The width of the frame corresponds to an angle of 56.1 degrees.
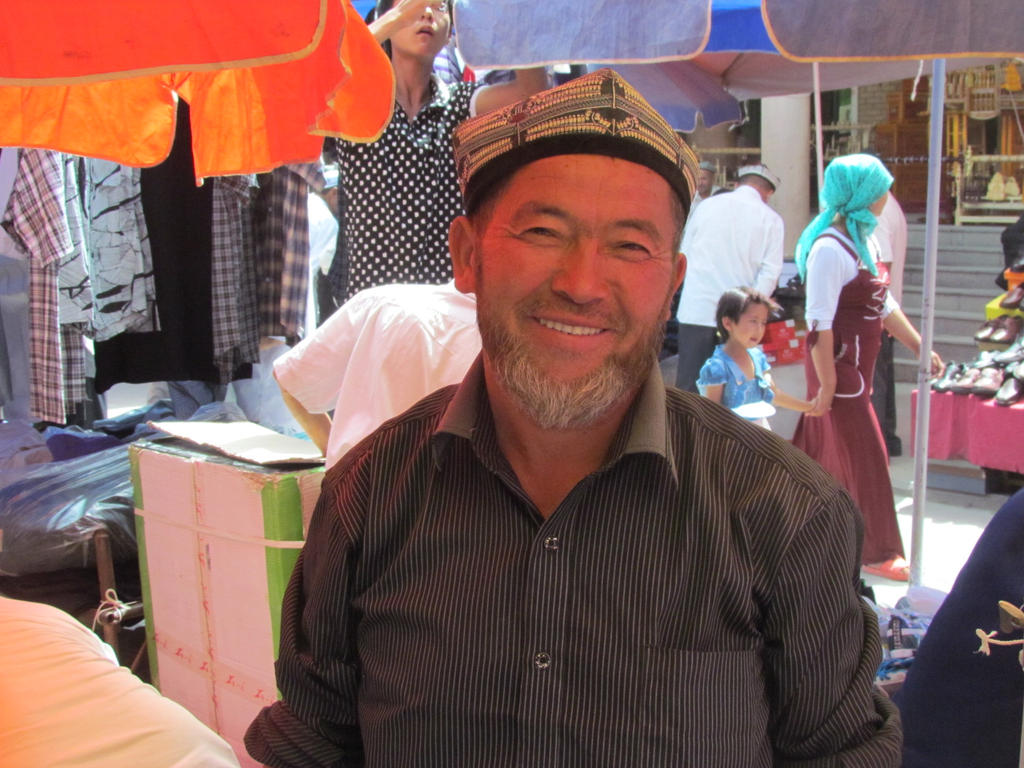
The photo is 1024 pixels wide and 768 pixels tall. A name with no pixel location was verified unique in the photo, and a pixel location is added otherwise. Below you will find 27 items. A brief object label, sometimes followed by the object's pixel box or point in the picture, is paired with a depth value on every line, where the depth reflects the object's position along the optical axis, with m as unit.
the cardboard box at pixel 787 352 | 6.89
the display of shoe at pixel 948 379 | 6.51
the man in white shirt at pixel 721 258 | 6.63
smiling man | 1.31
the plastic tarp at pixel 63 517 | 3.76
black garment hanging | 4.39
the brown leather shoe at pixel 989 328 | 7.21
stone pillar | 11.20
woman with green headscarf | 4.84
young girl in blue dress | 4.94
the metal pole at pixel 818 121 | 4.19
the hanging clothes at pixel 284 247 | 4.47
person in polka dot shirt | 3.46
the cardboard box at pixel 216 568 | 2.86
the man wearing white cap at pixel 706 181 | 8.52
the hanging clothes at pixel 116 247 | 4.32
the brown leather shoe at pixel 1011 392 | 6.07
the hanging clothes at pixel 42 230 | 4.02
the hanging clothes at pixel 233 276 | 4.39
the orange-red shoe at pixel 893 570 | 5.03
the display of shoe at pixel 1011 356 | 6.39
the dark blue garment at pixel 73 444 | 4.64
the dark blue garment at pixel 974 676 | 2.10
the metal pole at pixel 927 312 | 4.05
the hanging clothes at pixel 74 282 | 4.17
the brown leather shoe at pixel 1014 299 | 7.09
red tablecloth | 6.19
